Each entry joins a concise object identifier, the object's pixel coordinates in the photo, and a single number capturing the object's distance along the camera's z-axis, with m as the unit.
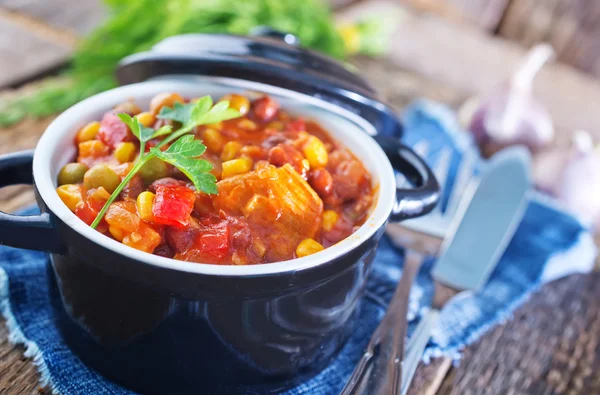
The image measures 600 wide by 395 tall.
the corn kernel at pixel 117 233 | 0.29
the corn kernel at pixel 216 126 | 0.34
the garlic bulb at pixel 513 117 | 0.48
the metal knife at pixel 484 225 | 0.38
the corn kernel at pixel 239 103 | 0.34
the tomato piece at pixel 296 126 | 0.34
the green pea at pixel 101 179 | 0.30
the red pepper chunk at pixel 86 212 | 0.29
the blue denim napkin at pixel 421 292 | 0.31
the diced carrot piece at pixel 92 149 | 0.32
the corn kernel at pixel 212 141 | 0.33
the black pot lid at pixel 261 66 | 0.34
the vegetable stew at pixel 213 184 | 0.29
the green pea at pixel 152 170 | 0.31
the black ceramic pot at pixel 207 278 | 0.28
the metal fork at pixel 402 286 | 0.31
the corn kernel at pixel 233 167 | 0.31
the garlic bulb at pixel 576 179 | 0.44
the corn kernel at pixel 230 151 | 0.32
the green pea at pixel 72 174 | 0.31
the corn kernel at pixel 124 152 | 0.32
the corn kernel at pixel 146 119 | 0.33
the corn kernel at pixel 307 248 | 0.29
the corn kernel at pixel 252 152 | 0.32
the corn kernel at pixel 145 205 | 0.29
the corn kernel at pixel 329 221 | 0.31
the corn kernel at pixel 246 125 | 0.34
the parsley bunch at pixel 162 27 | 0.47
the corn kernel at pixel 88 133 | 0.33
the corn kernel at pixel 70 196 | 0.30
